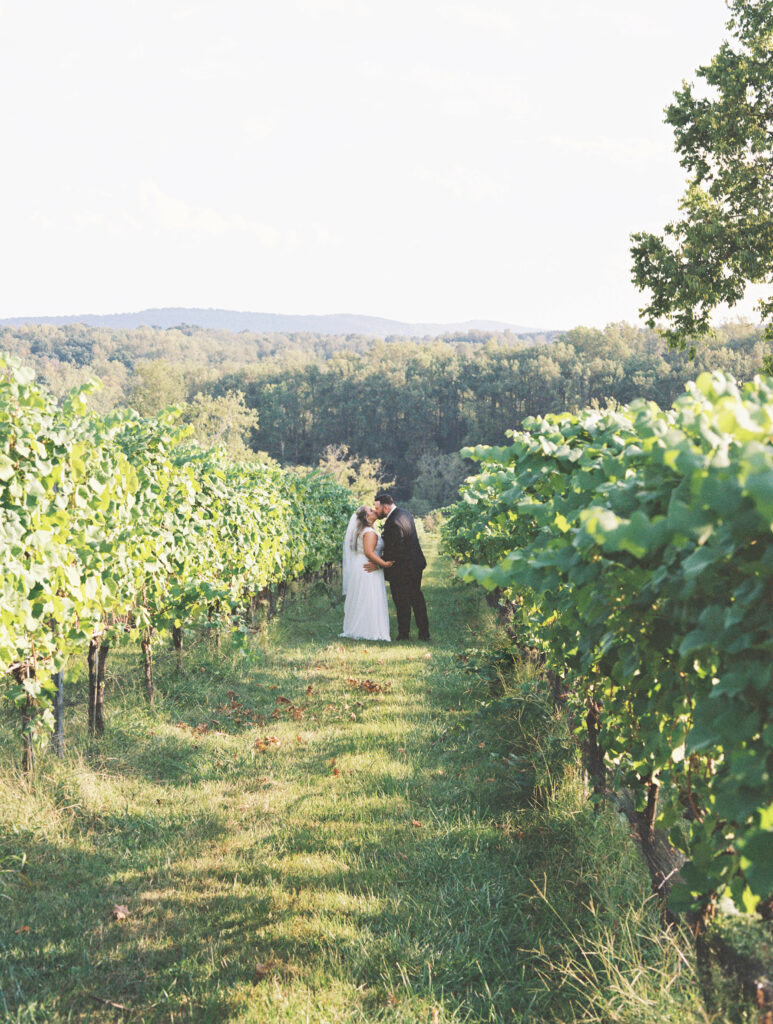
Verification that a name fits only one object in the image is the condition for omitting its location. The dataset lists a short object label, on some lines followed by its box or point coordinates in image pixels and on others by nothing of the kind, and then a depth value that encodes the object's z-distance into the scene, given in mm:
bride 10164
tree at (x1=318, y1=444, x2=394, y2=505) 39388
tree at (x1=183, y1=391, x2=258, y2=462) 49719
